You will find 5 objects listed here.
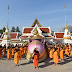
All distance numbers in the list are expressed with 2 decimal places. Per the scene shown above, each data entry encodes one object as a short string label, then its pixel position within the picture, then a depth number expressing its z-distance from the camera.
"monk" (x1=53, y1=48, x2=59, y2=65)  6.04
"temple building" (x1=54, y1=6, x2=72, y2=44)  17.91
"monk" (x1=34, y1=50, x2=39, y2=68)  5.36
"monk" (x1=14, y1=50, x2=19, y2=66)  5.92
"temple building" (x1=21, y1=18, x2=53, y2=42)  19.48
